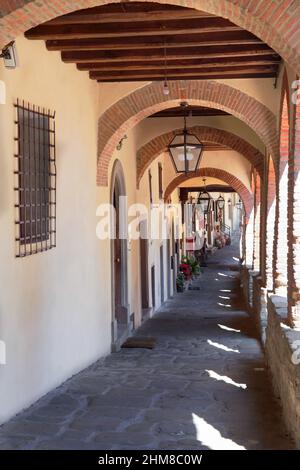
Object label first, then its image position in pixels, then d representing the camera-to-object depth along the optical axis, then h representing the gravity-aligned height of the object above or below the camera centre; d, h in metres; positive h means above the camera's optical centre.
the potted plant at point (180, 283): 20.86 -1.95
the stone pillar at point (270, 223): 8.98 +0.02
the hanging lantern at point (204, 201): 19.97 +0.80
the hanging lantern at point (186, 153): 9.45 +1.11
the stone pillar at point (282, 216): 7.43 +0.10
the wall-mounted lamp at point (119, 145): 9.70 +1.26
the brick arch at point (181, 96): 8.58 +1.64
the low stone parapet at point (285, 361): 4.50 -1.19
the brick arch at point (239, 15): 3.66 +1.32
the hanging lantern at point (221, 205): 32.22 +1.04
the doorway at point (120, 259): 10.62 -0.59
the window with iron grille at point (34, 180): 5.37 +0.43
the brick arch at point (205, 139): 12.24 +1.61
